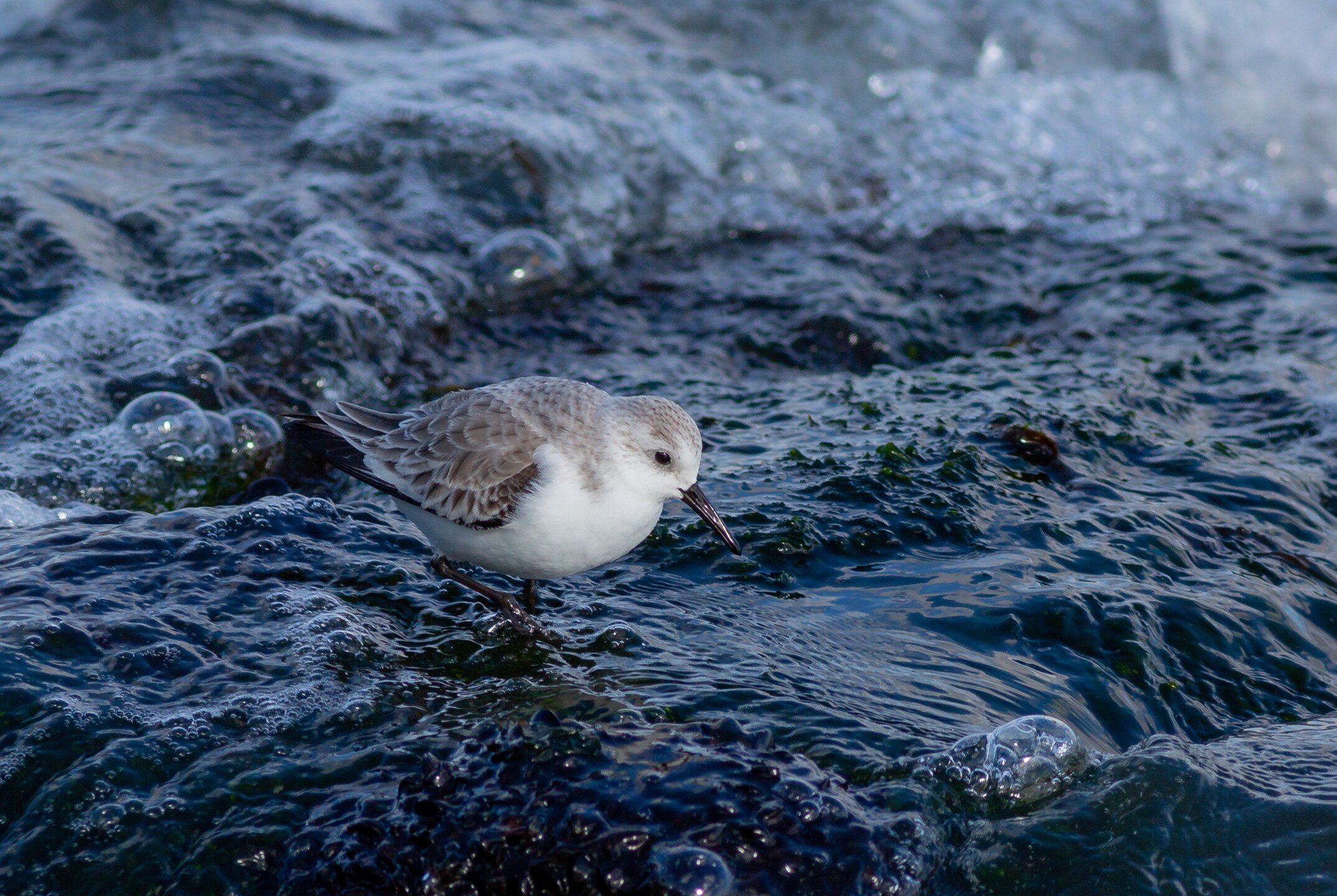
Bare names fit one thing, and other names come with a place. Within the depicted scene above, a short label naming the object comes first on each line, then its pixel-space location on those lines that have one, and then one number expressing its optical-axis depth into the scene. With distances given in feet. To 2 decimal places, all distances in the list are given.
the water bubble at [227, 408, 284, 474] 42.68
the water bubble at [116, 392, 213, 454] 41.63
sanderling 29.40
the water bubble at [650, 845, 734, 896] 21.76
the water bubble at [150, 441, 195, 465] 41.32
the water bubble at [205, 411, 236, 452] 42.37
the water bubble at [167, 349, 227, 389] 44.73
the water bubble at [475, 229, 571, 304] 56.34
